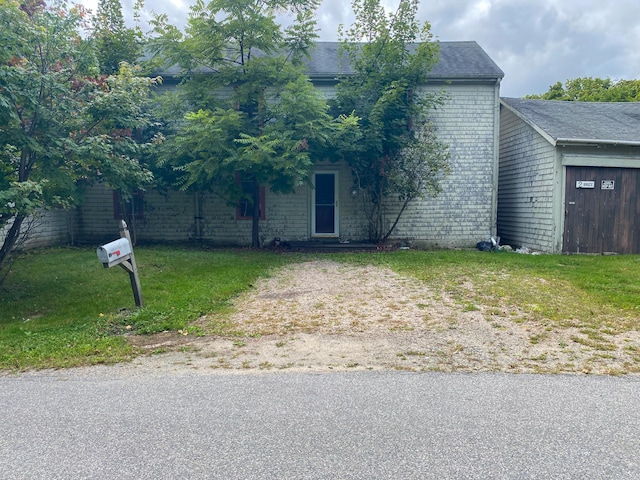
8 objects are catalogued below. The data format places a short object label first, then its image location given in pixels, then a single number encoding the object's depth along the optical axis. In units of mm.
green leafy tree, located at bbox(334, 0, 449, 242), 11383
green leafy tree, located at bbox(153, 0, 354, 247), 9766
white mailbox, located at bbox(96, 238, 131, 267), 5398
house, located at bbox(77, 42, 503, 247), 12555
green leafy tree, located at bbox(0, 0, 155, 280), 5738
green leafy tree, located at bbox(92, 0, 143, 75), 11430
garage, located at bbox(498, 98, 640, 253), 10664
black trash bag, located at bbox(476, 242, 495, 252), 12402
